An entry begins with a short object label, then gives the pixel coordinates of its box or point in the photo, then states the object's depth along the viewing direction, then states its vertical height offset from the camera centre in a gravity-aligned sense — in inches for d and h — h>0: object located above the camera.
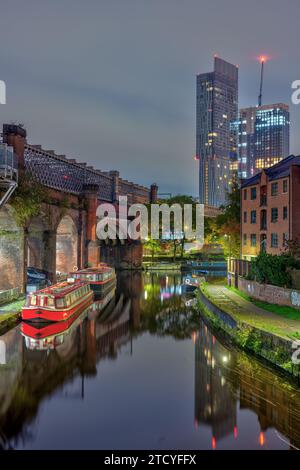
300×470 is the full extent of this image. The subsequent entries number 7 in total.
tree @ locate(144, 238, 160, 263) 3686.0 -11.3
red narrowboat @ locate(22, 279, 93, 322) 1146.5 -164.0
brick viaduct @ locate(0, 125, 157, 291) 1429.6 +90.0
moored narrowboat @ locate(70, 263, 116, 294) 1902.4 -150.1
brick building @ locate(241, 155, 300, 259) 1680.6 +138.7
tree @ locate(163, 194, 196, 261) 3735.2 +262.0
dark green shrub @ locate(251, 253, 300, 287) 1195.9 -69.8
